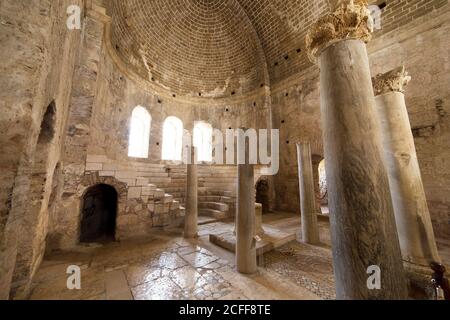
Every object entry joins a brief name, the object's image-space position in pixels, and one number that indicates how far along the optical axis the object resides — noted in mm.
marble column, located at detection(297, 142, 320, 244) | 4590
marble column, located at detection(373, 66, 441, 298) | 2734
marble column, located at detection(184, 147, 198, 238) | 4977
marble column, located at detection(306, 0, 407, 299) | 1698
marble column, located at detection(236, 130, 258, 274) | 3115
